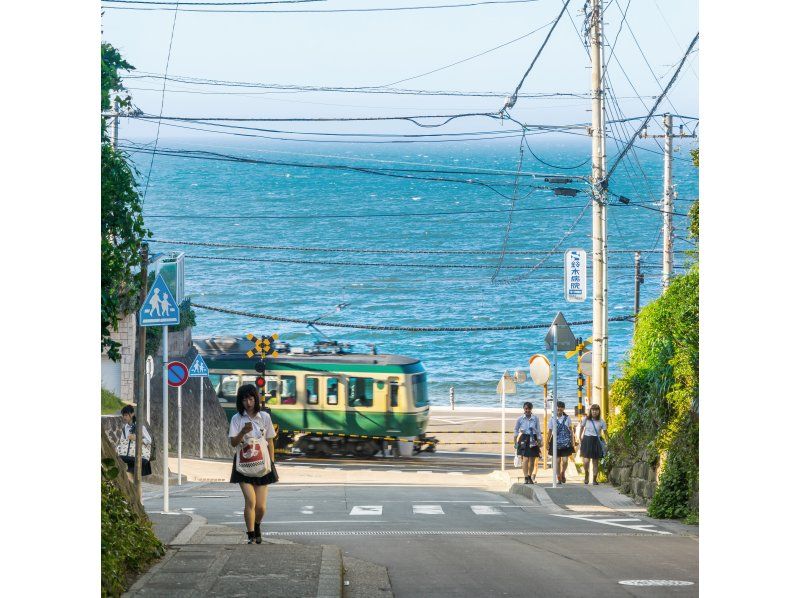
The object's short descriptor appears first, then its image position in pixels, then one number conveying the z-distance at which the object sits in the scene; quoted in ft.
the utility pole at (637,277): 151.84
